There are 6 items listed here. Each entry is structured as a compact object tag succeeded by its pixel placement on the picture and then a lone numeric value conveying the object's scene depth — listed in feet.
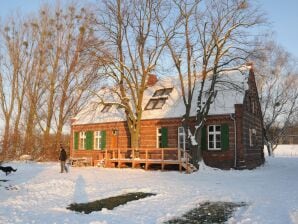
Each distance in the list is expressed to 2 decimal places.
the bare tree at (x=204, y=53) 77.87
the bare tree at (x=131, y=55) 86.17
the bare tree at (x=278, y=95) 150.51
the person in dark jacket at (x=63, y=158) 74.43
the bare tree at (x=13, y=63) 134.21
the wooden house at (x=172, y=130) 81.66
